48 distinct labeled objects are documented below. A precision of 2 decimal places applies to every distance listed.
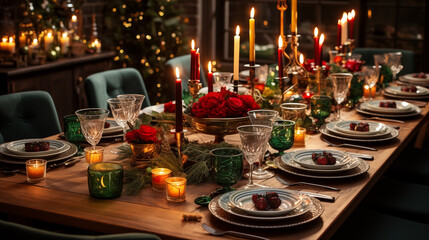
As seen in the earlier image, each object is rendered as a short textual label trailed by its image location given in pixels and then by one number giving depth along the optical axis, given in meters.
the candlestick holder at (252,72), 2.21
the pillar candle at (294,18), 2.49
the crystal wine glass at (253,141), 1.62
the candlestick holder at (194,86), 2.18
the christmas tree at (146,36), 4.73
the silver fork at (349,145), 2.12
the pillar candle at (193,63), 2.13
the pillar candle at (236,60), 2.17
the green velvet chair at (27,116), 2.35
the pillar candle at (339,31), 3.07
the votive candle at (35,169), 1.75
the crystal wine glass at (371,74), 2.89
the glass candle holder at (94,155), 1.89
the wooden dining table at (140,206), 1.40
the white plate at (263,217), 1.41
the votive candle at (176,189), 1.58
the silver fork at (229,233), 1.35
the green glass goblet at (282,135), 1.89
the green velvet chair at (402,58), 3.88
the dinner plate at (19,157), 1.89
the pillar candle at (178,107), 1.71
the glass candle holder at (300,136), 2.16
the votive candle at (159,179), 1.67
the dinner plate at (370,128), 2.23
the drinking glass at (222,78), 2.76
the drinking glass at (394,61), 3.37
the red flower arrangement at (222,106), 1.93
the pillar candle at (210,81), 2.16
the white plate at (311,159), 1.80
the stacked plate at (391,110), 2.63
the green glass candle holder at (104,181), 1.59
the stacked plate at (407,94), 3.06
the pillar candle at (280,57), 2.27
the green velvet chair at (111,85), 2.76
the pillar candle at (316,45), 2.67
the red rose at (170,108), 2.26
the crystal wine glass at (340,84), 2.43
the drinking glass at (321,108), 2.41
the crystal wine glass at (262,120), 1.81
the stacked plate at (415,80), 3.41
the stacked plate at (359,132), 2.21
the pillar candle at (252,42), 2.19
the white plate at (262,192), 1.42
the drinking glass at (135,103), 2.06
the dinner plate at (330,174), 1.77
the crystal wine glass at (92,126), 1.86
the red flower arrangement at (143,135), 1.84
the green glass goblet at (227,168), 1.56
